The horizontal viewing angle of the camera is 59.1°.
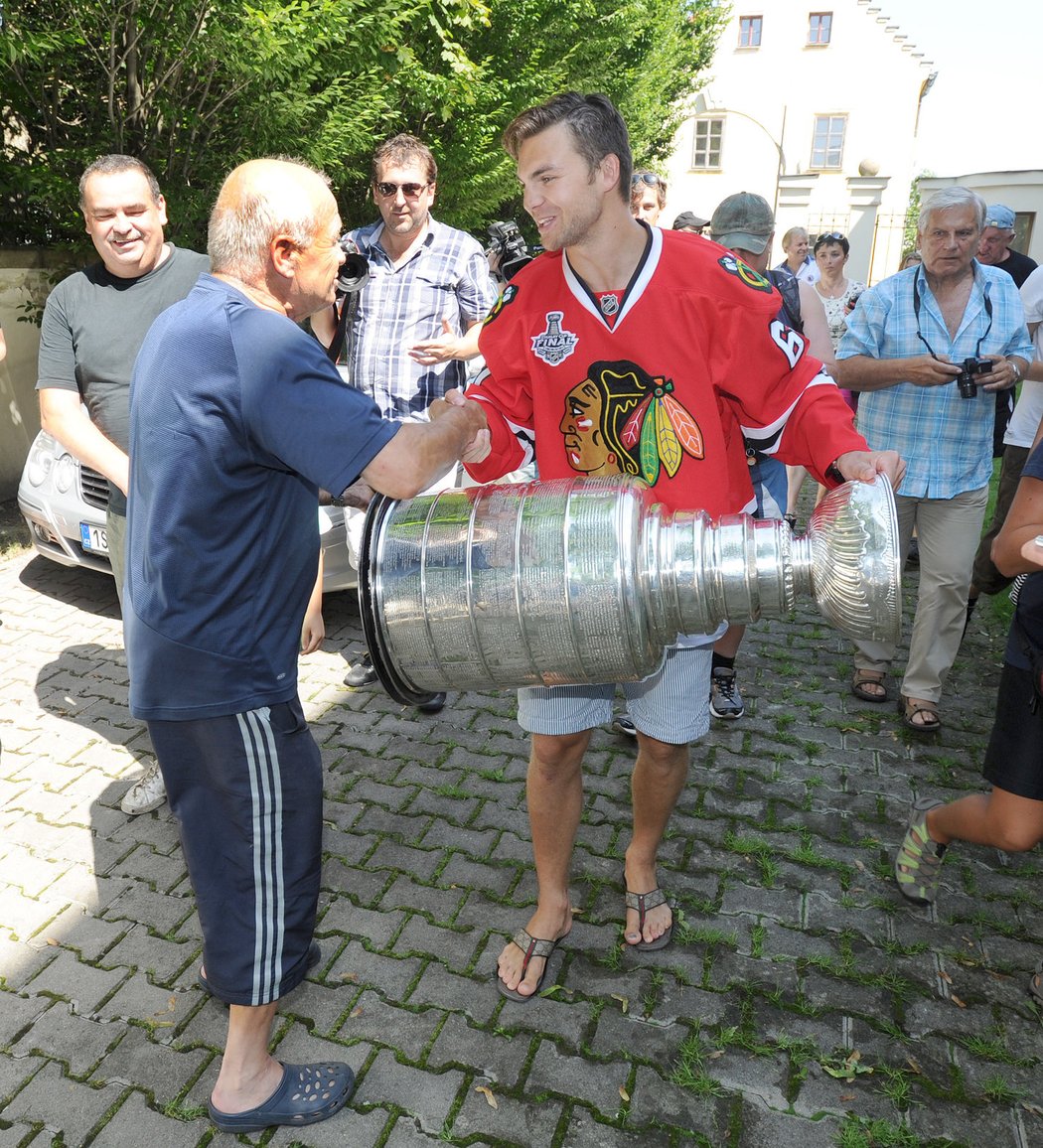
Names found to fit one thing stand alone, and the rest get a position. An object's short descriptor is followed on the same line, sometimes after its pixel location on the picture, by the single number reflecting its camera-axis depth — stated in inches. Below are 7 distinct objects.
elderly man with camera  148.9
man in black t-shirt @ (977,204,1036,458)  246.8
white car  196.9
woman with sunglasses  303.0
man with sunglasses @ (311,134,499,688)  159.6
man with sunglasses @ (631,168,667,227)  194.9
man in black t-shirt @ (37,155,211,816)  119.4
